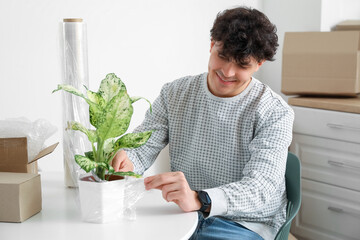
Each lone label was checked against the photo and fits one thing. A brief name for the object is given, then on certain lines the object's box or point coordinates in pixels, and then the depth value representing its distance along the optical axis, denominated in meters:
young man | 1.43
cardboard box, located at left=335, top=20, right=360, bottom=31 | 2.72
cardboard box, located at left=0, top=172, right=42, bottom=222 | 1.15
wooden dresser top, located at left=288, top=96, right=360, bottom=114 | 2.34
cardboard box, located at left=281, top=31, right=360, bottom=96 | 2.47
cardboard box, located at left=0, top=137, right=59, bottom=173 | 1.31
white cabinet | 2.38
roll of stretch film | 1.39
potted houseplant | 1.14
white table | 1.10
